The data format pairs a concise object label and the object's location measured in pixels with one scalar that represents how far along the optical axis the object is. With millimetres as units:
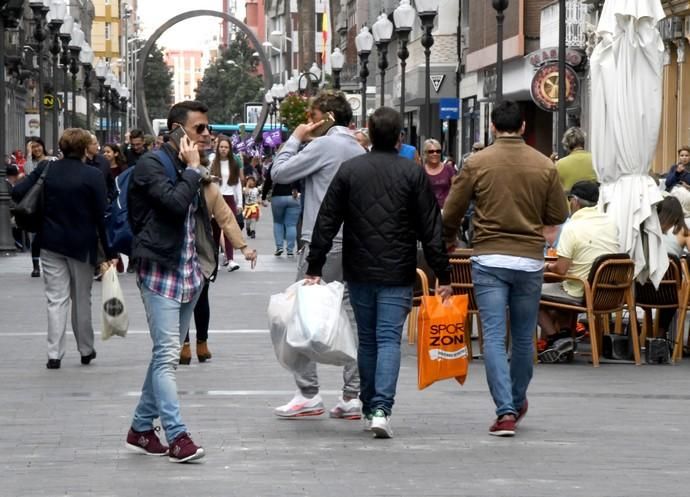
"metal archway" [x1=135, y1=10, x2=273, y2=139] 97488
